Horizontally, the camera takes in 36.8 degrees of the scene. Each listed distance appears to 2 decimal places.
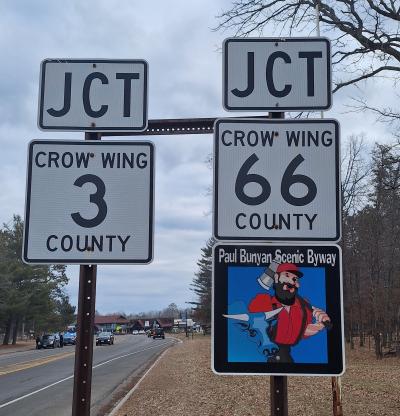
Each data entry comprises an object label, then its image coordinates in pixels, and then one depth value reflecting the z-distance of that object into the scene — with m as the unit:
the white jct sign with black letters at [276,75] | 3.27
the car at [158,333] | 88.56
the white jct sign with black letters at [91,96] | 3.46
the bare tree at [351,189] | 33.62
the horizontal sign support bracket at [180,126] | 3.68
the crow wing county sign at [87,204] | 3.22
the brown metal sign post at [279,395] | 3.01
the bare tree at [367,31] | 12.72
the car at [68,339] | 66.06
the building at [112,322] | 162.62
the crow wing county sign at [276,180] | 2.97
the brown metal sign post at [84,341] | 3.33
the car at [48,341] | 55.97
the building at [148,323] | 145.79
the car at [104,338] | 62.56
